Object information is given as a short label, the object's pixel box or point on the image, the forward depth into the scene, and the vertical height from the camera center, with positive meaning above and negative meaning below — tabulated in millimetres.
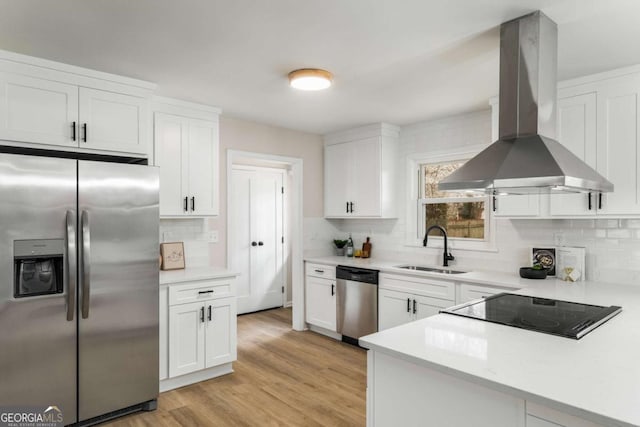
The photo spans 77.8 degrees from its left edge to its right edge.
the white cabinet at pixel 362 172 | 4383 +479
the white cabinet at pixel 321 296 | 4414 -948
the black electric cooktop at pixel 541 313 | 1772 -509
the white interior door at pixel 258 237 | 5559 -337
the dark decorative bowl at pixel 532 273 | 3090 -465
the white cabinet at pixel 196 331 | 3070 -956
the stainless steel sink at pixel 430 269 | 3846 -560
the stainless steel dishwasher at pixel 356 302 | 4008 -922
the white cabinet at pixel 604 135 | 2670 +555
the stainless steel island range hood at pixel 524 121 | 1926 +490
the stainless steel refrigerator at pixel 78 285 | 2322 -460
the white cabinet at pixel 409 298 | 3422 -770
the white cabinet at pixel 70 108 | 2451 +703
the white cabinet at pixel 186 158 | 3387 +491
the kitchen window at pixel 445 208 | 3941 +64
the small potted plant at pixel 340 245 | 4949 -394
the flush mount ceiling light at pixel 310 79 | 2770 +955
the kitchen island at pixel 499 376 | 1155 -523
